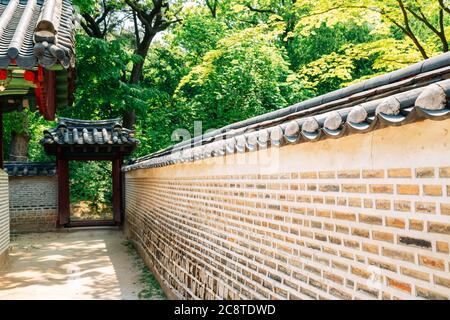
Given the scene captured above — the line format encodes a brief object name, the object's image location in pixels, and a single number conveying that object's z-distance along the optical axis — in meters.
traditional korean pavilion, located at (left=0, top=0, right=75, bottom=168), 3.95
